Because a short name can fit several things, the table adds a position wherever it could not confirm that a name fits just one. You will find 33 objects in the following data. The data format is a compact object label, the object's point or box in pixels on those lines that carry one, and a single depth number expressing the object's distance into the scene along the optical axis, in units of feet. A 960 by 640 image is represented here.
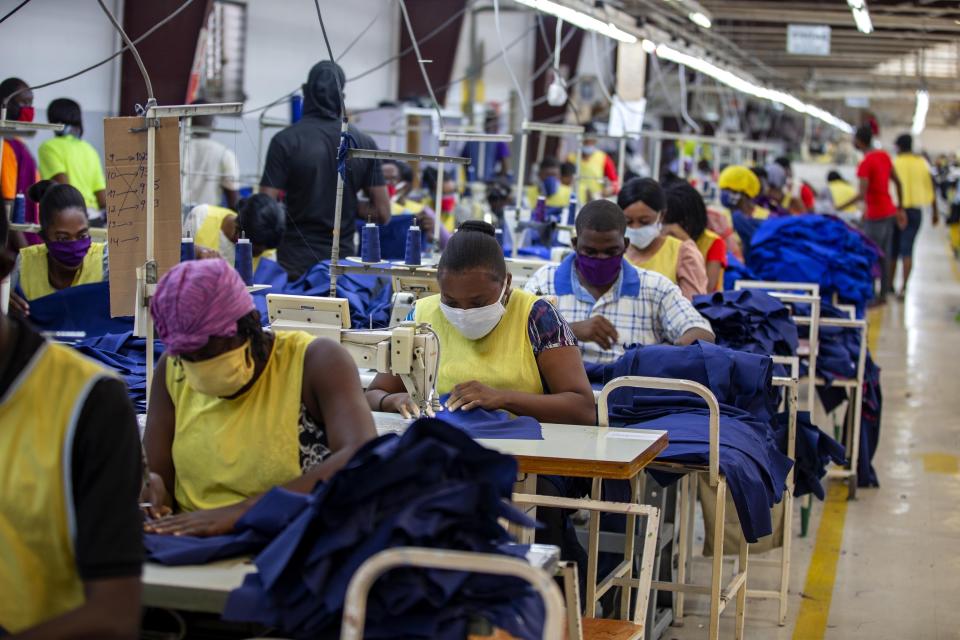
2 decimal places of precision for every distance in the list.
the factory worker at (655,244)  18.30
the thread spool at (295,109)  29.84
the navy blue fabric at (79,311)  15.03
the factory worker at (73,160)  24.61
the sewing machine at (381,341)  10.59
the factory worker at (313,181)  19.89
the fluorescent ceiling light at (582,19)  19.85
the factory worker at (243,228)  17.47
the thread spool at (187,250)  13.86
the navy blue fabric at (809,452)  15.56
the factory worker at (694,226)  20.61
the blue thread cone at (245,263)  14.76
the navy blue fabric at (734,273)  22.99
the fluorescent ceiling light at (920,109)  60.45
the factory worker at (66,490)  5.67
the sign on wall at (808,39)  44.04
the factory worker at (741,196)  31.01
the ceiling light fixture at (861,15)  30.27
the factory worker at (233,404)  7.72
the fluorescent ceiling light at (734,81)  31.01
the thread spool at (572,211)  24.47
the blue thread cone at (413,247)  14.93
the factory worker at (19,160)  19.69
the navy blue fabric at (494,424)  10.50
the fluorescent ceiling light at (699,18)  28.45
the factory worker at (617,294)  14.88
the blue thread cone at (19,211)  19.35
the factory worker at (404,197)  25.43
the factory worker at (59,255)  15.39
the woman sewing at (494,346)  11.33
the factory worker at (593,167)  39.28
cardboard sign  10.64
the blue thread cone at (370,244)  15.38
